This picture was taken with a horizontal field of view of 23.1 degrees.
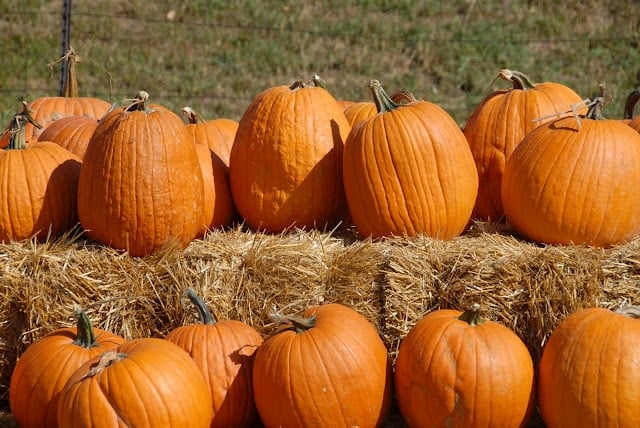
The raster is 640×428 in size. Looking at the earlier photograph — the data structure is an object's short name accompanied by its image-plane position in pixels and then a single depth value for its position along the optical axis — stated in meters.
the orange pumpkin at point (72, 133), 8.54
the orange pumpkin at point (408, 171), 7.12
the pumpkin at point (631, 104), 8.69
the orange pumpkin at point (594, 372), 5.82
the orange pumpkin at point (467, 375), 5.96
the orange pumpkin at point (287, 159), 7.42
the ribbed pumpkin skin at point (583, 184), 6.86
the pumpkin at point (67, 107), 10.04
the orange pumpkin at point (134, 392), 5.64
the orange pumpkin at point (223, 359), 6.37
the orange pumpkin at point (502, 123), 7.68
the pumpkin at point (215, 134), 8.37
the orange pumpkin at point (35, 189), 7.25
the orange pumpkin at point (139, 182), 6.96
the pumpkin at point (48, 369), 6.25
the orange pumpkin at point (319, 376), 6.04
